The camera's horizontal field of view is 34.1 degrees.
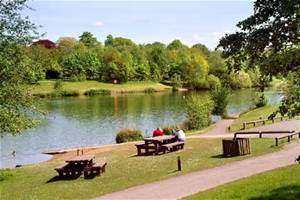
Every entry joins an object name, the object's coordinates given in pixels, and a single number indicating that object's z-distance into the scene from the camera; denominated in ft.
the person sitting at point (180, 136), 110.93
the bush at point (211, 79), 417.28
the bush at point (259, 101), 230.07
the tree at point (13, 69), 83.25
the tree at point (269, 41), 33.71
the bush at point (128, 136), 156.31
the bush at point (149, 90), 473.63
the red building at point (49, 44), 585.63
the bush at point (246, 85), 406.97
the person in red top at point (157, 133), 120.06
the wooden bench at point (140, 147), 106.75
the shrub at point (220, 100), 212.02
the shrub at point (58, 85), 429.79
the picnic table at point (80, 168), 87.15
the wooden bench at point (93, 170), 86.68
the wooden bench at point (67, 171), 88.94
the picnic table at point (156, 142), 105.29
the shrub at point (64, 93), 416.67
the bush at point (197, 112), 177.58
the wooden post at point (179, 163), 84.07
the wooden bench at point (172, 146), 105.31
